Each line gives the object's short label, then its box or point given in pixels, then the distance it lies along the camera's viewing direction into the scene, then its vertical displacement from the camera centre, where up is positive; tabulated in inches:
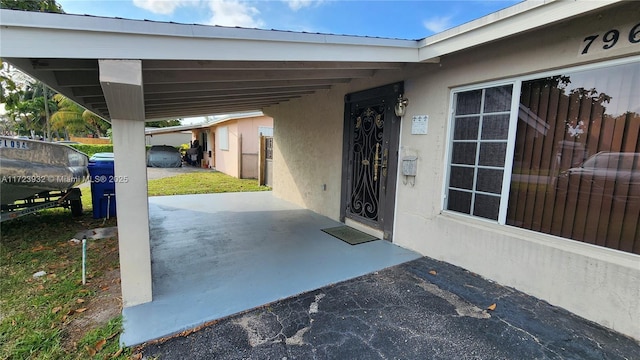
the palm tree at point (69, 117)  871.7 +87.1
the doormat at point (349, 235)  184.2 -58.3
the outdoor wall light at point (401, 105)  164.9 +30.0
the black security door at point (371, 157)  176.6 -2.3
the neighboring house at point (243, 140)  502.0 +16.9
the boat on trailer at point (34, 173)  163.0 -19.7
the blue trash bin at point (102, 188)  225.6 -35.6
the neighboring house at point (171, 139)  1063.0 +32.5
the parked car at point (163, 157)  703.1 -26.3
